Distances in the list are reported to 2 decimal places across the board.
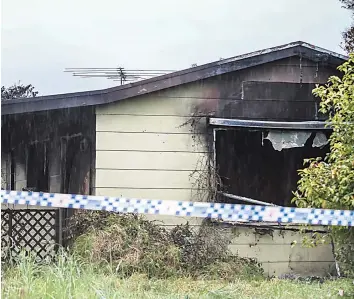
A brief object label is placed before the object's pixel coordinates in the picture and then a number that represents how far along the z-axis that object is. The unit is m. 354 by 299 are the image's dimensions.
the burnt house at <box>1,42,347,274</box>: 17.20
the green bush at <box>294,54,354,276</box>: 12.77
